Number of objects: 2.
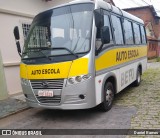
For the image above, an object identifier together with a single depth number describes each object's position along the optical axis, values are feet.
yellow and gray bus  12.01
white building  18.37
